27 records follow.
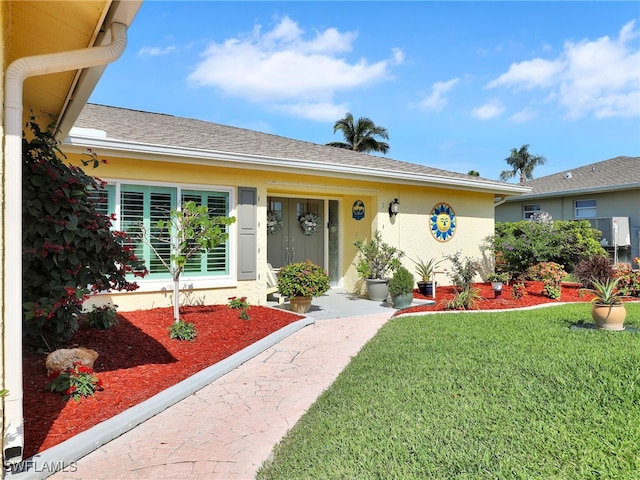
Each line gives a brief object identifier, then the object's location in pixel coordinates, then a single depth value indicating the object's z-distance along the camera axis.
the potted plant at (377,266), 9.73
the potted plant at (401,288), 8.63
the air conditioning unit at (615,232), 15.16
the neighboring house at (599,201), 16.16
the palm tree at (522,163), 42.81
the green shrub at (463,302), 8.28
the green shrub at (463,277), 9.27
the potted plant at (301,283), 7.81
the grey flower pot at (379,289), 9.72
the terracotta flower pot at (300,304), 7.95
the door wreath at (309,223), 10.78
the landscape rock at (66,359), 4.04
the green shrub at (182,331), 5.86
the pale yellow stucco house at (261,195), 7.35
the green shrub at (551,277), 9.58
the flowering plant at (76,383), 3.77
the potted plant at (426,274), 10.32
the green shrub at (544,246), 11.51
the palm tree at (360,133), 34.81
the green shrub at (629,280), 9.89
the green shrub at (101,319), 5.86
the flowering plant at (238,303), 7.60
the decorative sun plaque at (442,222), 11.44
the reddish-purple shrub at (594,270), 10.01
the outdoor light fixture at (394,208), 10.42
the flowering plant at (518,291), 9.53
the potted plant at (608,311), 5.85
